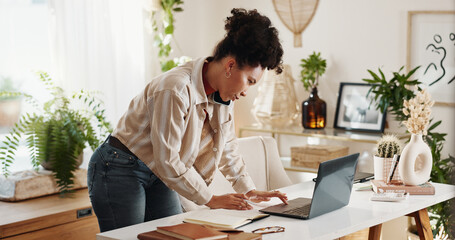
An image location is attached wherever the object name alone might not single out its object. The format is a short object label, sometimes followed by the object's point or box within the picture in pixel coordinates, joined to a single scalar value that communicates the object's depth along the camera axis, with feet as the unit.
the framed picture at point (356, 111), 13.53
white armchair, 10.55
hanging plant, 14.64
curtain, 13.10
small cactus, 9.30
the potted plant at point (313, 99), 13.99
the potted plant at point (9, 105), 12.36
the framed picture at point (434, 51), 12.63
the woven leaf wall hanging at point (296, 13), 14.65
